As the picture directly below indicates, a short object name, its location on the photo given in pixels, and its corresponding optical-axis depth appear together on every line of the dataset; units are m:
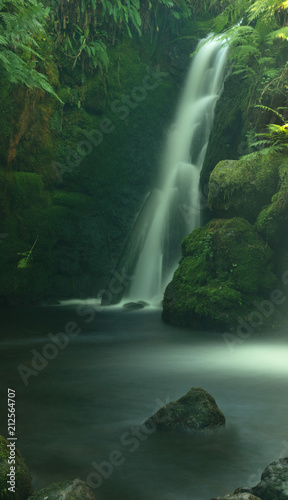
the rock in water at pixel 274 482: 2.75
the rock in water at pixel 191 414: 3.92
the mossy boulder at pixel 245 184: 8.47
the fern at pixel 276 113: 8.50
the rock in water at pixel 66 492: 2.54
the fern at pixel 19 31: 7.19
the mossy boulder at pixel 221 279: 8.08
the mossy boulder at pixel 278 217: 8.06
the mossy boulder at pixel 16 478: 2.65
